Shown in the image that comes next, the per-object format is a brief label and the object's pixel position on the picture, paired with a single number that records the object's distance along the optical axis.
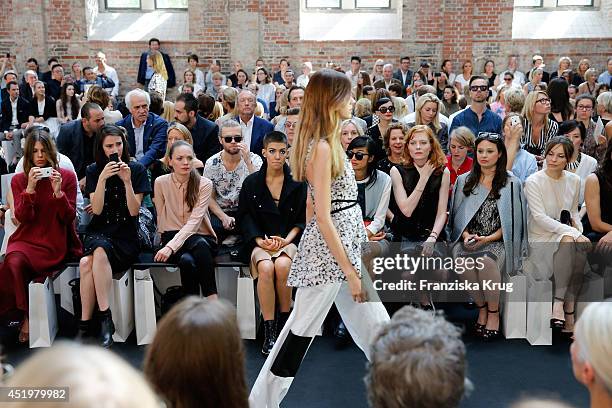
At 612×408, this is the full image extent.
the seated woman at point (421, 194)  5.45
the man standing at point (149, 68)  14.39
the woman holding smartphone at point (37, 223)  5.12
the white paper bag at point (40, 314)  5.07
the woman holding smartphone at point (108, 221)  5.07
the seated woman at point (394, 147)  5.81
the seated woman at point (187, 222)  5.20
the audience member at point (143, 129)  6.83
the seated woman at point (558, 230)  5.20
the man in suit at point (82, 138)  6.63
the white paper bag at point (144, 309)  5.18
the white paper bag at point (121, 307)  5.17
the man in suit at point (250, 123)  7.19
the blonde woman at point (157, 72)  12.63
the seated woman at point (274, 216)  5.07
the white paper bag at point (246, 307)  5.23
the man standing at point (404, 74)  13.90
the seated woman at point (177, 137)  6.17
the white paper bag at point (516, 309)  5.15
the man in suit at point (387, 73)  12.41
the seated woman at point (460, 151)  5.92
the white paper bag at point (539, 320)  5.08
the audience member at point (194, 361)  1.91
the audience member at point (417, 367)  1.86
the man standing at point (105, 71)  13.96
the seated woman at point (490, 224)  5.20
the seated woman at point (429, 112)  6.77
